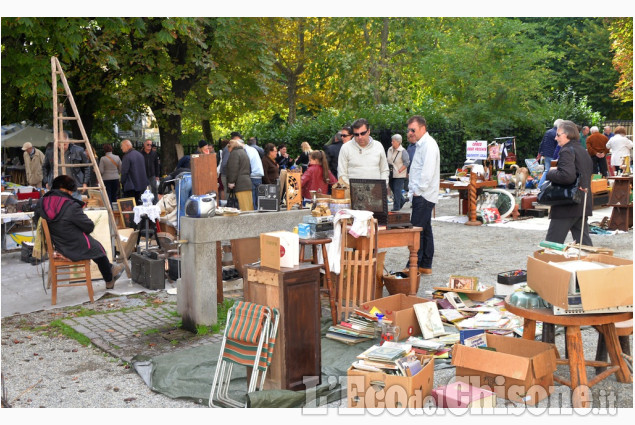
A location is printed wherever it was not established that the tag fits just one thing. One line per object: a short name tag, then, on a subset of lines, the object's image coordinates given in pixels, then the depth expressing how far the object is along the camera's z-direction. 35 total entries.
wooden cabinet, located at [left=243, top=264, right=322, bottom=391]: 4.93
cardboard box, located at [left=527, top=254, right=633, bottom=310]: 4.46
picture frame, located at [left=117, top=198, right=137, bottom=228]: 11.26
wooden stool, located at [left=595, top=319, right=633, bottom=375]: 5.09
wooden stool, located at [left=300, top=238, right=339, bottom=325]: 6.51
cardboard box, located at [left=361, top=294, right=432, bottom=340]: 6.17
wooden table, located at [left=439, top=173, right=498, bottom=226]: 13.38
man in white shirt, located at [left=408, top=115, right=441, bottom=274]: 8.28
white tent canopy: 21.81
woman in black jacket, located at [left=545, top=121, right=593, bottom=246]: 7.01
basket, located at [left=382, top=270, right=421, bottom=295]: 7.61
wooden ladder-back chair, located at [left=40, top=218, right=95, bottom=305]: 7.79
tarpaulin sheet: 4.79
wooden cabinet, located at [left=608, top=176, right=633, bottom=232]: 12.53
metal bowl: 4.84
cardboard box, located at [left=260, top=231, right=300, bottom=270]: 5.04
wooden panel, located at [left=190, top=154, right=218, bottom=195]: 7.13
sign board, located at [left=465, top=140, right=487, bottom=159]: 15.46
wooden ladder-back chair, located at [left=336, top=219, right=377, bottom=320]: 6.74
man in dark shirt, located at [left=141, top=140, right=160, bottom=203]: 15.49
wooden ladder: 9.12
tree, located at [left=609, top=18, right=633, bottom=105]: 27.86
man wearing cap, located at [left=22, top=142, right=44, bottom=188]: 16.70
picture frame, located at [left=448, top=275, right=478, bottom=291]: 7.40
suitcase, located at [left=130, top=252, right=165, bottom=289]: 8.45
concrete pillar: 6.59
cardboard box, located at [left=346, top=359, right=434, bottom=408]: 4.58
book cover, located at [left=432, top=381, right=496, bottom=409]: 4.50
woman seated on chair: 7.87
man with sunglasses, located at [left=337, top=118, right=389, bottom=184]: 8.77
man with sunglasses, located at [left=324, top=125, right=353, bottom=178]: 13.77
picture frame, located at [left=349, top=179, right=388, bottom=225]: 7.23
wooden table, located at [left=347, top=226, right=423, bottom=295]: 7.27
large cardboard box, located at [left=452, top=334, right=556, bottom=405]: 4.71
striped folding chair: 4.80
